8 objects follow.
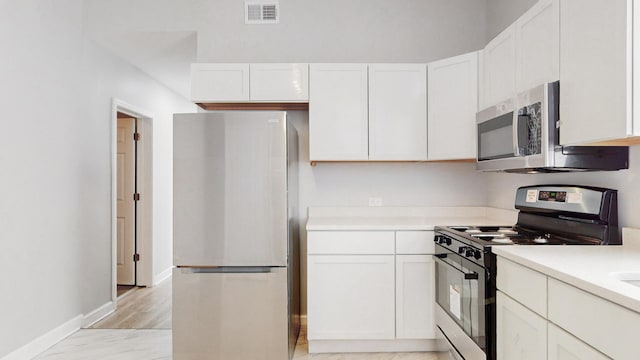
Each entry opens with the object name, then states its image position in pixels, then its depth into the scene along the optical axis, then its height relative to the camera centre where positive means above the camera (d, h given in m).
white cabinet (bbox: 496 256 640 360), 1.10 -0.47
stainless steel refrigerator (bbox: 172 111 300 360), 2.49 -0.38
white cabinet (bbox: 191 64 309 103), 2.92 +0.69
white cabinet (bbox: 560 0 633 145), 1.40 +0.40
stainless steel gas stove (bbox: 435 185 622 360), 1.88 -0.32
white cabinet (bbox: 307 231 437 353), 2.66 -0.71
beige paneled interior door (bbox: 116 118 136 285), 4.66 -0.30
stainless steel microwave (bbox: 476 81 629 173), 1.81 +0.16
